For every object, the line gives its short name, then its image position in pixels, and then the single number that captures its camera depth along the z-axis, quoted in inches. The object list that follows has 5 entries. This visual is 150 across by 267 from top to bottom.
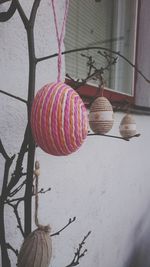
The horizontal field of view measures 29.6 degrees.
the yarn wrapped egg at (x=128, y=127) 36.2
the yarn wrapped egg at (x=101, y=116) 27.7
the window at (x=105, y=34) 46.3
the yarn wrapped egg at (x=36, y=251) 17.5
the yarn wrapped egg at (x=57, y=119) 15.9
